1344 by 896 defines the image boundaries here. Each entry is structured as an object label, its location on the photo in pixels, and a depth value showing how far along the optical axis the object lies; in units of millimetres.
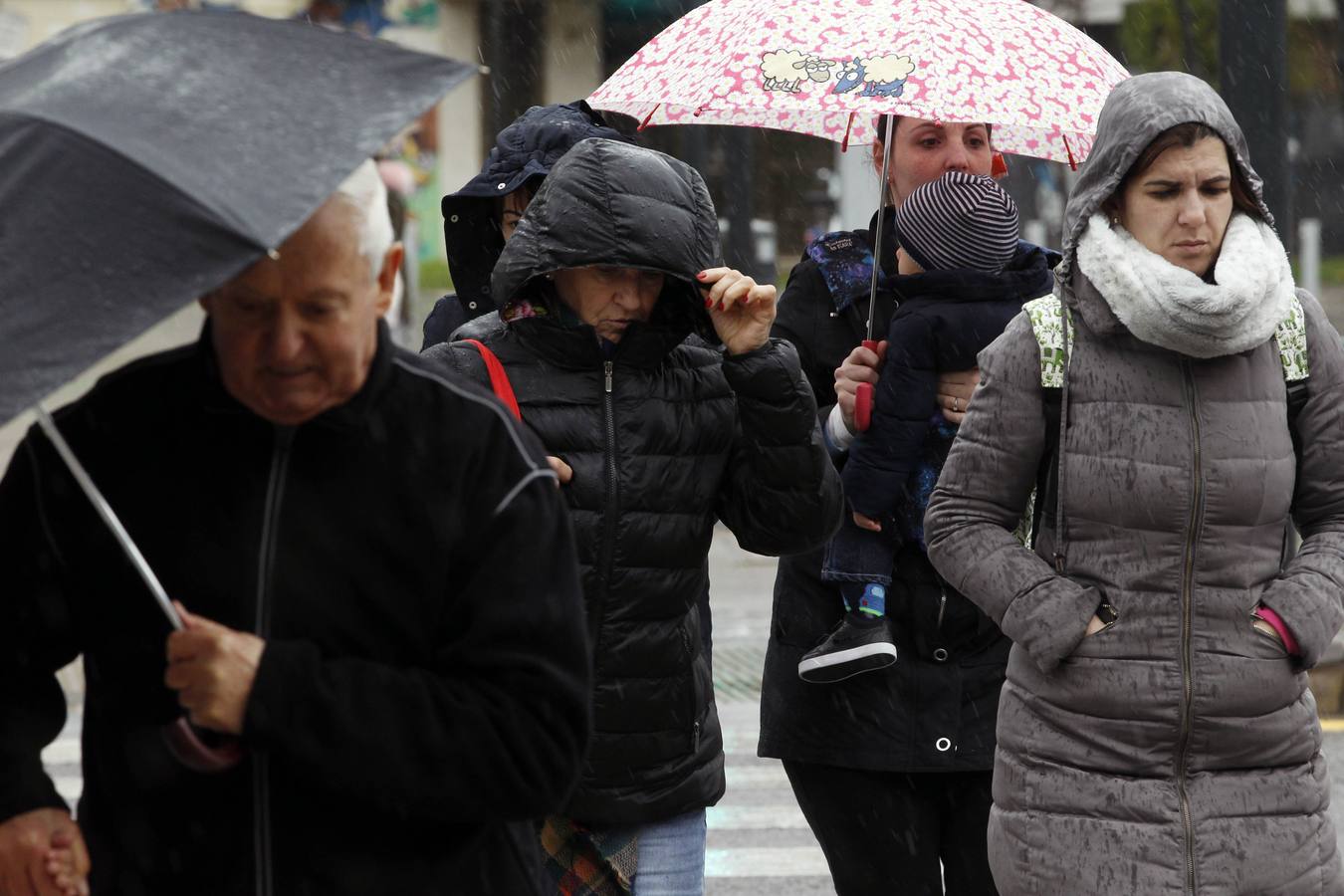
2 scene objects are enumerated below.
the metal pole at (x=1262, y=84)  15508
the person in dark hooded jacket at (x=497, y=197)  9086
